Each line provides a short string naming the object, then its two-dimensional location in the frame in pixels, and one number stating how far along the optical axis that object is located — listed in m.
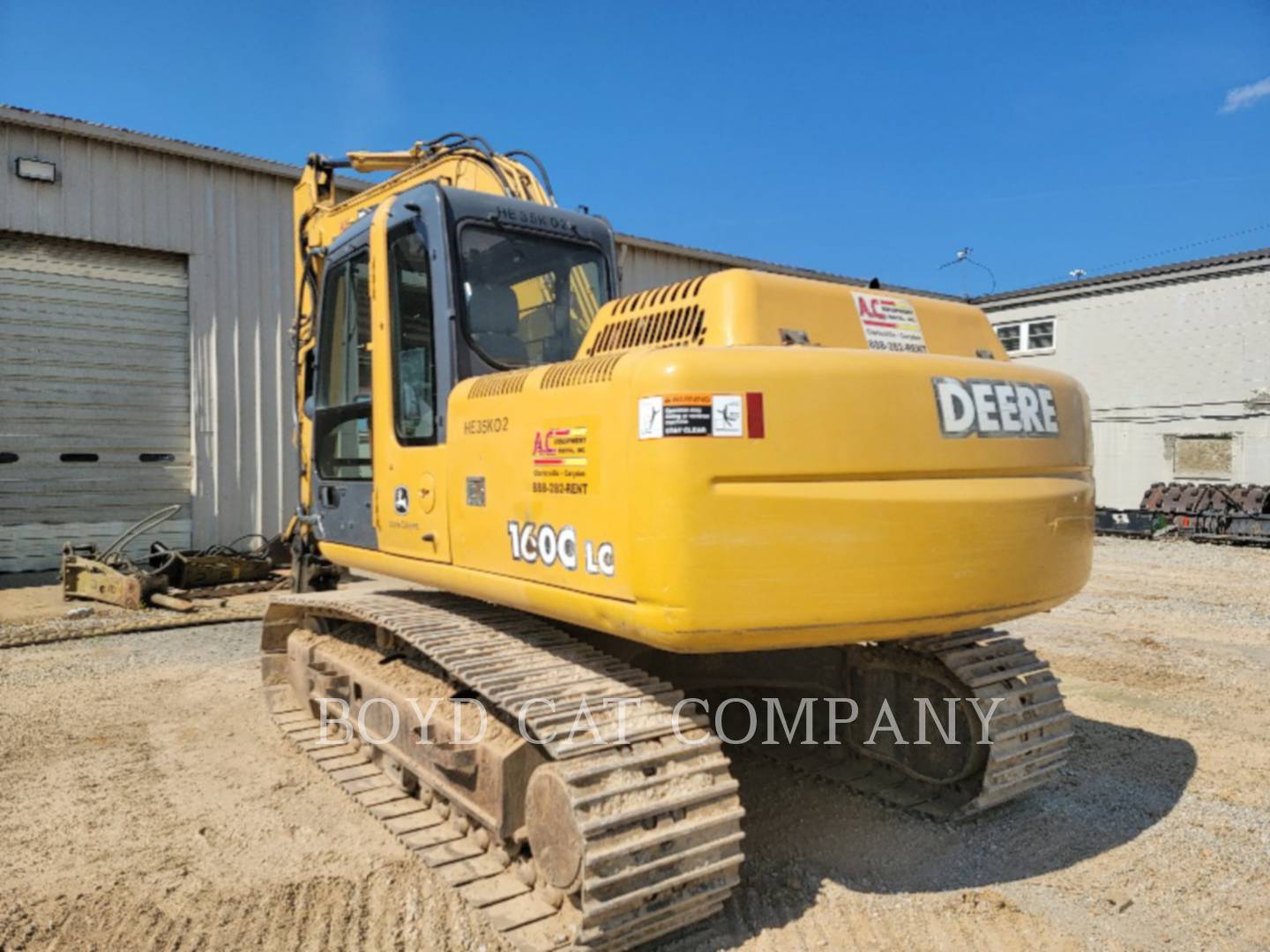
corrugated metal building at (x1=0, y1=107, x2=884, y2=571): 10.05
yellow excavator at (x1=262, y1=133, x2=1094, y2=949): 2.66
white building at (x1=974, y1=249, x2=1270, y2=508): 17.88
